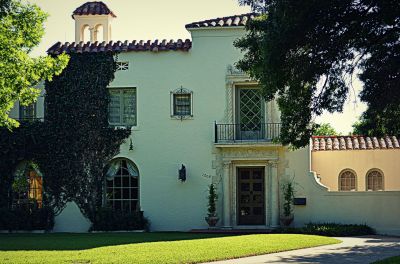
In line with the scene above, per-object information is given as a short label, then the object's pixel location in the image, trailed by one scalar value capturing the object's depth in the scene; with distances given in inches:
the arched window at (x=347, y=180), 1202.0
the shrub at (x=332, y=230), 912.3
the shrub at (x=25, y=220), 1019.3
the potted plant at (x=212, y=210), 986.1
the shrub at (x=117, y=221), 1002.7
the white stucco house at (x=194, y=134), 1009.5
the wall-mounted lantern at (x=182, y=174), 1007.6
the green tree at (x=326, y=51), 560.1
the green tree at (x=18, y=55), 780.0
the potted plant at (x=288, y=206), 977.5
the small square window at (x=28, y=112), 1046.4
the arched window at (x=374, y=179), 1195.1
